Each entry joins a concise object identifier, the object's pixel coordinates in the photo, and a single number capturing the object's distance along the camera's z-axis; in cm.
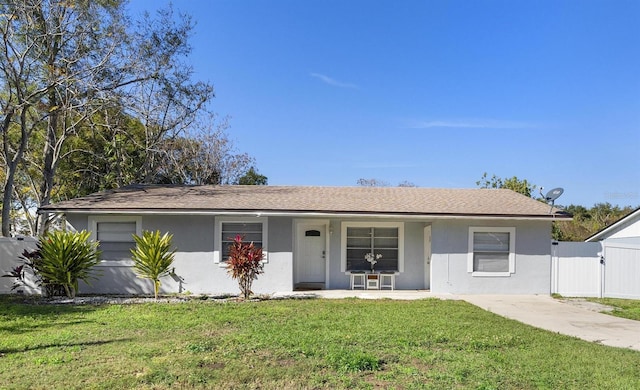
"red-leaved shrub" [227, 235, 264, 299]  1214
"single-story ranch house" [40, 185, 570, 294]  1379
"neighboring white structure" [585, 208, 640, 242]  1798
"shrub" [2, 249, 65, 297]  1242
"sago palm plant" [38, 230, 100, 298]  1211
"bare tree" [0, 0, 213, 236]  1577
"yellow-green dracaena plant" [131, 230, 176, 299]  1252
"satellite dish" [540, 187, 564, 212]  1406
